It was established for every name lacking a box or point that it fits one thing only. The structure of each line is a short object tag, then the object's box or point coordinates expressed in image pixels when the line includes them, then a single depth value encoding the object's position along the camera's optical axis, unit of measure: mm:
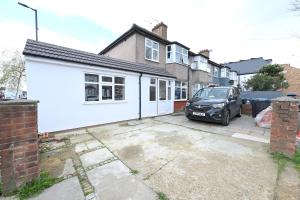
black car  5730
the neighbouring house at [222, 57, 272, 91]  29042
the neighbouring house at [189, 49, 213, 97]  12876
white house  4502
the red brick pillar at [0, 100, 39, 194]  1819
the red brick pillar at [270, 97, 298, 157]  3036
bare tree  15494
